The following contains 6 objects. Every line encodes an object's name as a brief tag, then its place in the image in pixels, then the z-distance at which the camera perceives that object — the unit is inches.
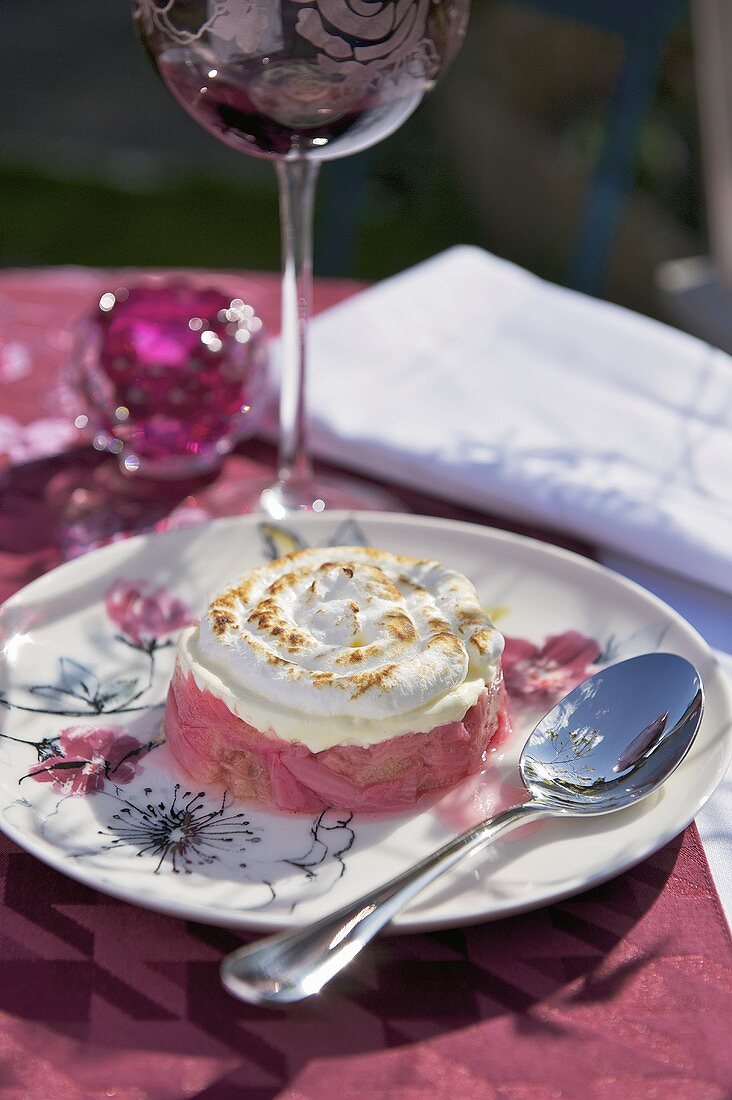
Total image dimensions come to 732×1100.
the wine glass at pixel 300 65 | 29.3
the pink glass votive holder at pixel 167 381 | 39.9
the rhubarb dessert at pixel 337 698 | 24.5
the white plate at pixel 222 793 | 22.4
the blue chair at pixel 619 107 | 67.7
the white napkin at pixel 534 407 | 38.2
